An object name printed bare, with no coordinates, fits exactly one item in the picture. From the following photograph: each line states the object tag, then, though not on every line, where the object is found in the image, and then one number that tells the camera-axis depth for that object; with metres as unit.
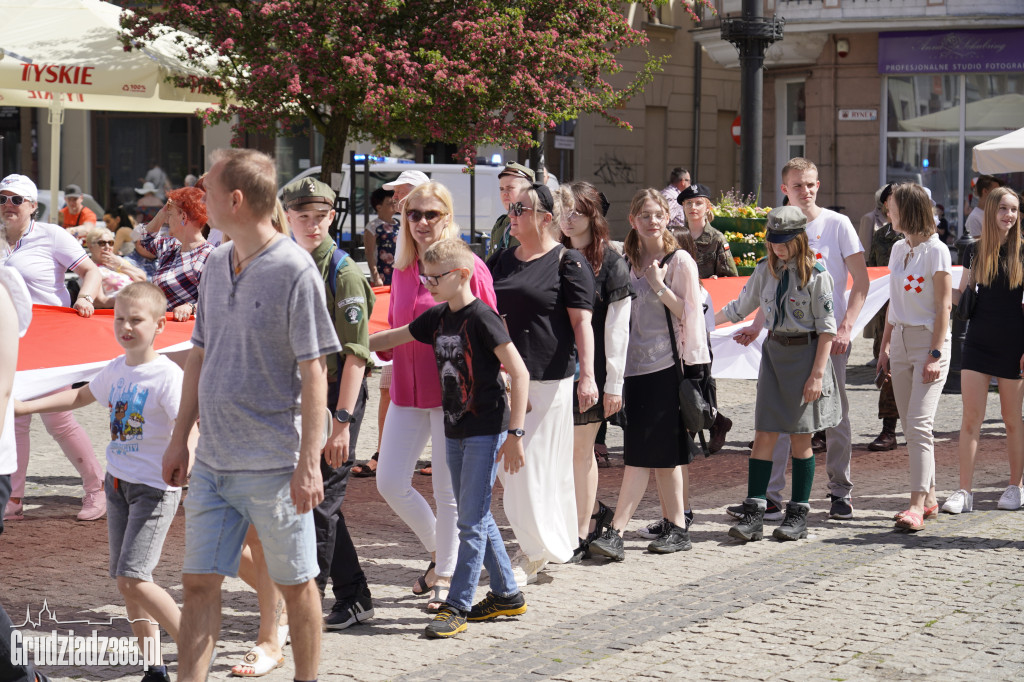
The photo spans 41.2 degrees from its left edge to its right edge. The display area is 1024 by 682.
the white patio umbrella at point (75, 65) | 11.88
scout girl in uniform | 7.42
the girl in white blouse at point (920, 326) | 7.82
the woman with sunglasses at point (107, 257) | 10.73
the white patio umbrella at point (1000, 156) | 13.12
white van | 19.75
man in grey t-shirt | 4.33
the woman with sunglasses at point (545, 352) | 6.24
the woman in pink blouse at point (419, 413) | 6.02
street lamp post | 15.89
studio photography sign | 27.12
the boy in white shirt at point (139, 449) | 4.88
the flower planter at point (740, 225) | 13.38
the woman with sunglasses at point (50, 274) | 7.91
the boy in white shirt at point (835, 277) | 8.09
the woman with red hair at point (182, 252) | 7.37
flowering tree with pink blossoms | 14.69
